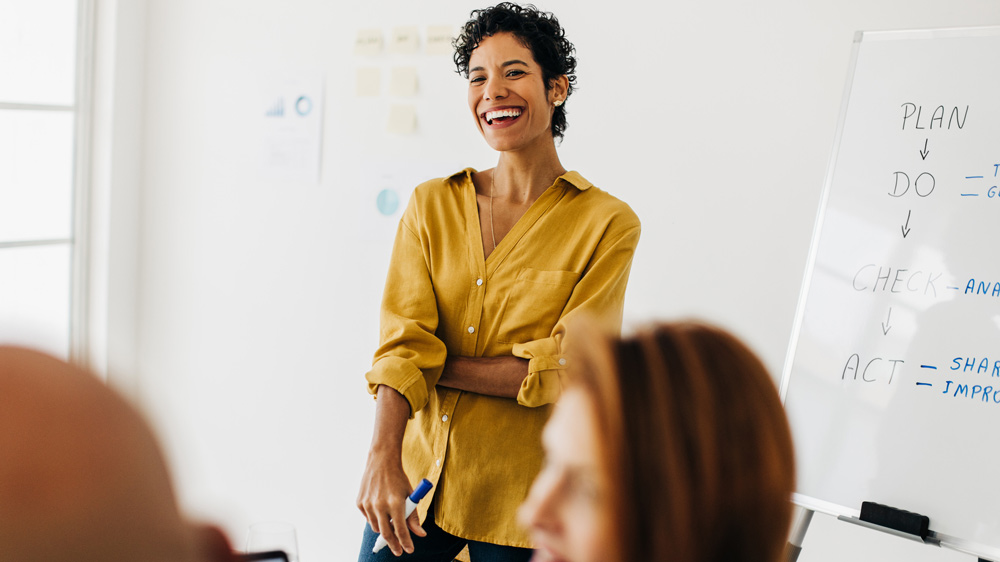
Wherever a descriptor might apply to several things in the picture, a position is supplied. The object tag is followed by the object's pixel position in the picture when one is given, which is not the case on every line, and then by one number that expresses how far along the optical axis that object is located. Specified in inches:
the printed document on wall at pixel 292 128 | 115.2
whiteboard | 63.1
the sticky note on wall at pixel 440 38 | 103.4
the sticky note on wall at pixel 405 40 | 106.1
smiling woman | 59.6
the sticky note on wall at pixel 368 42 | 109.2
